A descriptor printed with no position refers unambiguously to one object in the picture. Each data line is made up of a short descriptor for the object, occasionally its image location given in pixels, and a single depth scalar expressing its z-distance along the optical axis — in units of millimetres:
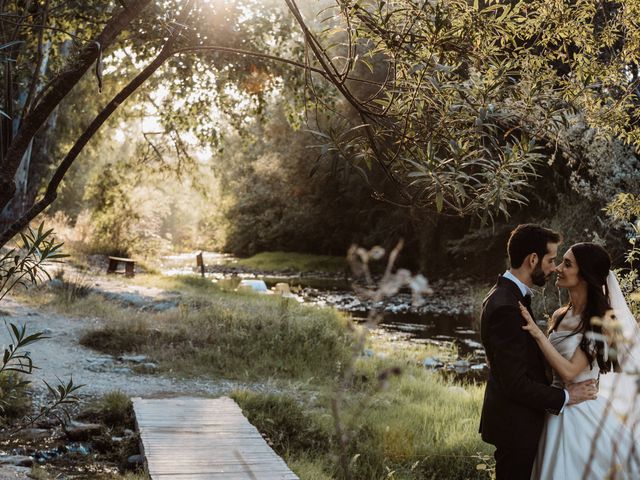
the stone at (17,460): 5457
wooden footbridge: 4910
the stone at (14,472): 4934
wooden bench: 19906
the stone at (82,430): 6523
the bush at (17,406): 6839
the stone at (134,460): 6018
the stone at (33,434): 6452
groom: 3529
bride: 3594
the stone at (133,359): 9789
